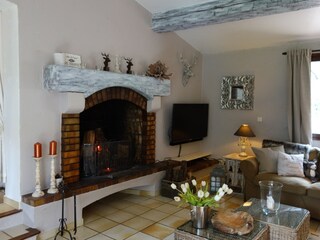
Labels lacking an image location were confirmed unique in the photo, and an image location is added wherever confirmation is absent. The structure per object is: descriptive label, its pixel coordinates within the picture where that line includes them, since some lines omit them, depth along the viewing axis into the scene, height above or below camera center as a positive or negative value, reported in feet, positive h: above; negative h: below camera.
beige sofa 11.71 -2.78
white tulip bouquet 7.96 -2.20
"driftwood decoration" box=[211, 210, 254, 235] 7.63 -2.83
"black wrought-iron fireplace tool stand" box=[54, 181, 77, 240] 9.98 -3.62
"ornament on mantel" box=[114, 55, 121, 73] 12.90 +2.55
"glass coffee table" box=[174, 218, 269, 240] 7.50 -3.10
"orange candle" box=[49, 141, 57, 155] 10.05 -0.97
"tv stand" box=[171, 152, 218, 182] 16.70 -2.74
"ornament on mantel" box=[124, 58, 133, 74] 13.48 +2.67
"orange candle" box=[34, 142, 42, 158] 9.80 -1.01
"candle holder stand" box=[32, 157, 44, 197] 9.84 -2.27
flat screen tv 16.35 -0.16
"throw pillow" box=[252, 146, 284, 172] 13.57 -1.89
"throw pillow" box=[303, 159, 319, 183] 12.97 -2.33
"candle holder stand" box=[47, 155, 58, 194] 10.19 -2.16
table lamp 16.25 -0.75
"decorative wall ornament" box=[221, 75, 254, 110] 17.47 +1.79
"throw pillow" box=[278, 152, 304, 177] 13.01 -2.10
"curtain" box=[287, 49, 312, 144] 15.03 +1.31
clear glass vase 9.28 -2.58
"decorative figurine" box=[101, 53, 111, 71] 12.31 +2.56
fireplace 11.24 -0.73
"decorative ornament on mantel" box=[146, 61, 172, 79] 14.35 +2.57
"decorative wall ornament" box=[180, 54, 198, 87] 17.49 +3.11
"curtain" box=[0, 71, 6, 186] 10.55 -1.51
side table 15.44 -2.96
